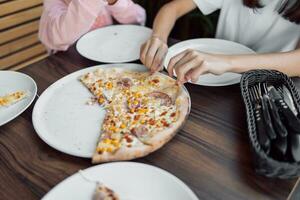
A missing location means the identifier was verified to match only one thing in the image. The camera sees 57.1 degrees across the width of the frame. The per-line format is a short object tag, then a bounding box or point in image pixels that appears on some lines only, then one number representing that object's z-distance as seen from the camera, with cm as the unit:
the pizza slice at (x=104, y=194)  49
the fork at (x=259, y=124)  51
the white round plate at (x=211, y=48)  84
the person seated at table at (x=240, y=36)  73
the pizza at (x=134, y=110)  59
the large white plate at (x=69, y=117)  62
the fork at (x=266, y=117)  52
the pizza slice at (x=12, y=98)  79
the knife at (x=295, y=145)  49
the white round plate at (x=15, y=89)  74
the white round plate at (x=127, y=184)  50
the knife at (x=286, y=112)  52
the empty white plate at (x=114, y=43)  95
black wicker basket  49
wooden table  53
